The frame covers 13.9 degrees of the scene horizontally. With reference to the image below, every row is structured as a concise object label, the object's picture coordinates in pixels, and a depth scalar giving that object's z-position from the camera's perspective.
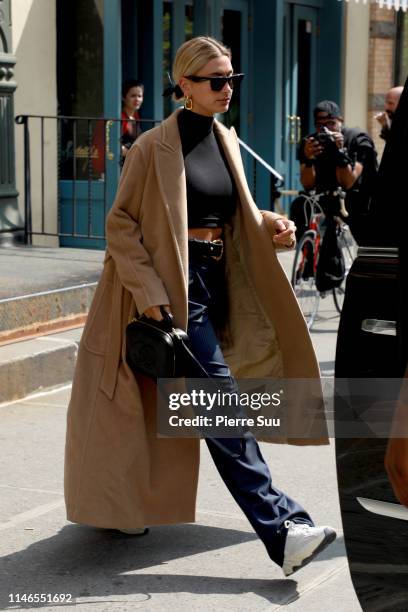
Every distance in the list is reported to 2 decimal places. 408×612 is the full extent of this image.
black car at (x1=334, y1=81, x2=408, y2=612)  3.75
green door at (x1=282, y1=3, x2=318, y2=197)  21.35
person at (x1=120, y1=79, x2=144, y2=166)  15.23
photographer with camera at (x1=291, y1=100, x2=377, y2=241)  12.98
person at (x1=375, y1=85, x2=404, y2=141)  12.78
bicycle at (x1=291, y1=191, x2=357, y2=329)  13.14
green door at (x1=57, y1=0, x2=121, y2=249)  15.26
